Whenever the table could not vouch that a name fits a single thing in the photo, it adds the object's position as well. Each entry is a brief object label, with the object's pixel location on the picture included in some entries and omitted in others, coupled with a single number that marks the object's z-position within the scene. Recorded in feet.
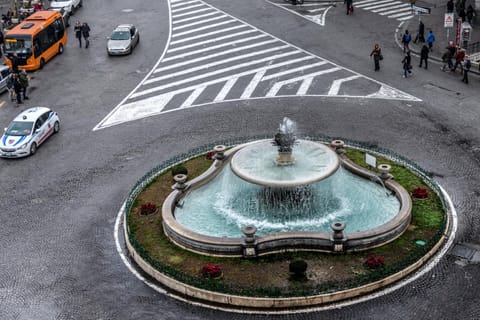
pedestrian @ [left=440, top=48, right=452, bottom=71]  163.73
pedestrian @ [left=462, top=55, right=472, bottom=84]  157.48
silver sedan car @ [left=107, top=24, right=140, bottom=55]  188.34
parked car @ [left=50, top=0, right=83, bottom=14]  222.28
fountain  95.86
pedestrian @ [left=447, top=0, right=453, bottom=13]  202.28
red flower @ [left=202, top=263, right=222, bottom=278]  91.35
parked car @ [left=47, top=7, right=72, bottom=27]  217.77
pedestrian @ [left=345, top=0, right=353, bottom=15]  212.43
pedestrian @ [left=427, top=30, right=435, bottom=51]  175.83
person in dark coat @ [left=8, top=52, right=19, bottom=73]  180.84
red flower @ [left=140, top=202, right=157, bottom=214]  108.88
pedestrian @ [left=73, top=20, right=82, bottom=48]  197.16
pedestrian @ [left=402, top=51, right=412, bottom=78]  161.48
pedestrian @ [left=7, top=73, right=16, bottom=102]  162.36
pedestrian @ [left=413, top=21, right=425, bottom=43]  184.34
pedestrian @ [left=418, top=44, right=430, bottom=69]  165.27
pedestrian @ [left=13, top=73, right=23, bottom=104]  160.86
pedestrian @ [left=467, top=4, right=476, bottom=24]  195.12
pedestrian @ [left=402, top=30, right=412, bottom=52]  175.22
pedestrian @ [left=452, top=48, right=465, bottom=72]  162.50
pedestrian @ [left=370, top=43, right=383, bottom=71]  166.40
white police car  135.33
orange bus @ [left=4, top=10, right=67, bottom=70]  181.47
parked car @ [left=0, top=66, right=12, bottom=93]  167.94
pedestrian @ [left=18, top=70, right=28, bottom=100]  161.48
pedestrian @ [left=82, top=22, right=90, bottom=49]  196.65
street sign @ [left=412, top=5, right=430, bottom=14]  184.85
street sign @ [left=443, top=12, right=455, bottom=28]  171.32
